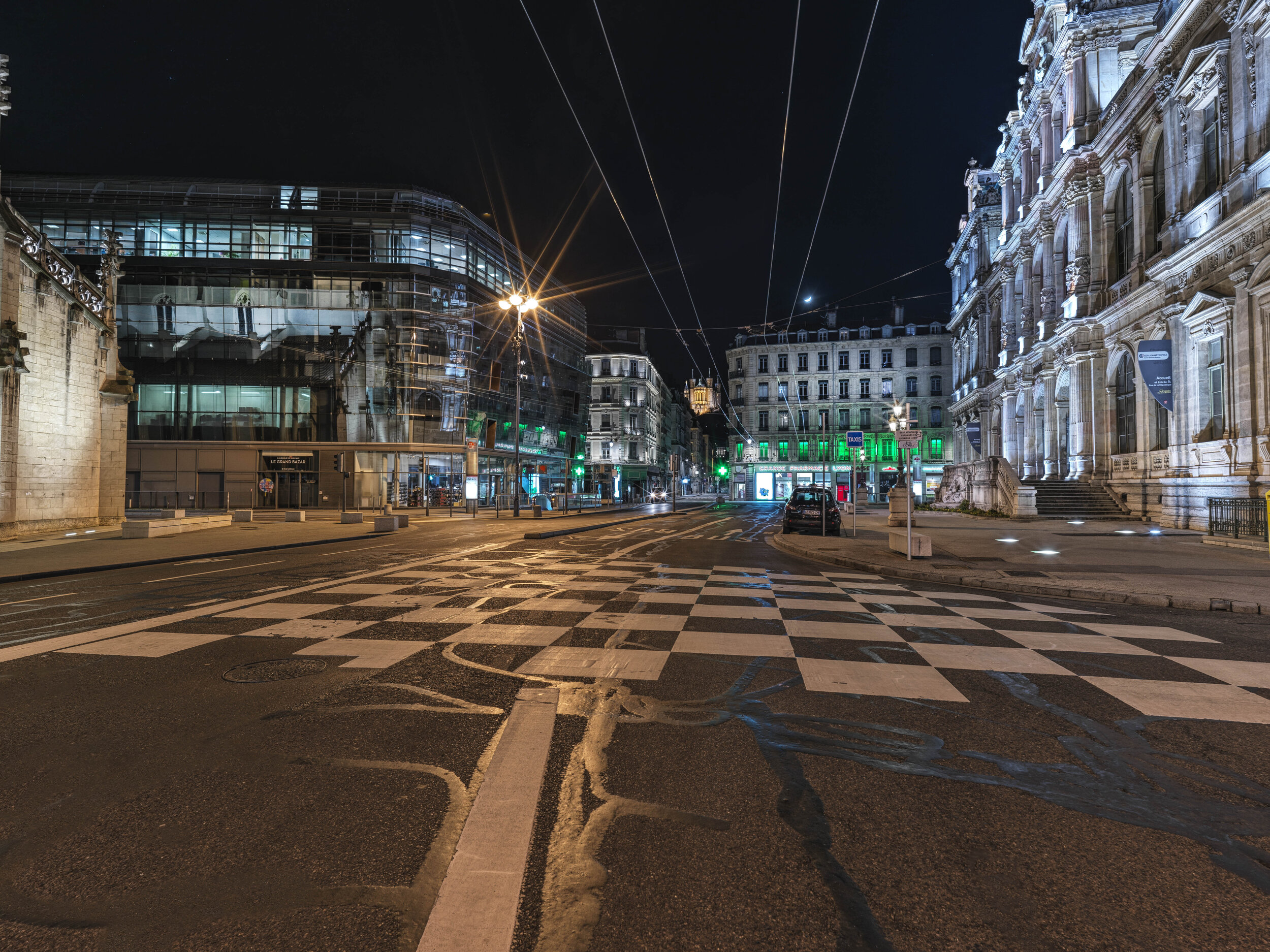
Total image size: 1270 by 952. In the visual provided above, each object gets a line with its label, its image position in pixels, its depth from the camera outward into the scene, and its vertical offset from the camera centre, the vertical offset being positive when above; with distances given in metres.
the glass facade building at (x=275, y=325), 44.78 +11.63
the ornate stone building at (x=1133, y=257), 19.36 +9.53
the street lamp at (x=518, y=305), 28.05 +8.27
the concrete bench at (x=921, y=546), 14.11 -1.36
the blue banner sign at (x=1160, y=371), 22.03 +3.99
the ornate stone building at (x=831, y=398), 70.62 +10.27
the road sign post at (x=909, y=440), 15.05 +1.11
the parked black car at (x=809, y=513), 22.31 -0.94
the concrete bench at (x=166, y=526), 18.48 -1.24
